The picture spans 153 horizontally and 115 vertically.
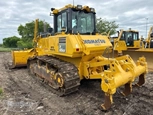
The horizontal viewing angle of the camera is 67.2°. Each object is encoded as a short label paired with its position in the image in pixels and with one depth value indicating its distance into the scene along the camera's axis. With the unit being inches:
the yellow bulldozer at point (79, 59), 116.8
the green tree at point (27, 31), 973.0
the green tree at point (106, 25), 837.0
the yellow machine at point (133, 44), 242.4
